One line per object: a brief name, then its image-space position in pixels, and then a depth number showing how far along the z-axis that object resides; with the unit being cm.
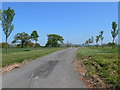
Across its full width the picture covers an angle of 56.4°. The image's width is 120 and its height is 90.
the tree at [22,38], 4569
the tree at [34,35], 3532
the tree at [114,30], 2862
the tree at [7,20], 1627
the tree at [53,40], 5736
